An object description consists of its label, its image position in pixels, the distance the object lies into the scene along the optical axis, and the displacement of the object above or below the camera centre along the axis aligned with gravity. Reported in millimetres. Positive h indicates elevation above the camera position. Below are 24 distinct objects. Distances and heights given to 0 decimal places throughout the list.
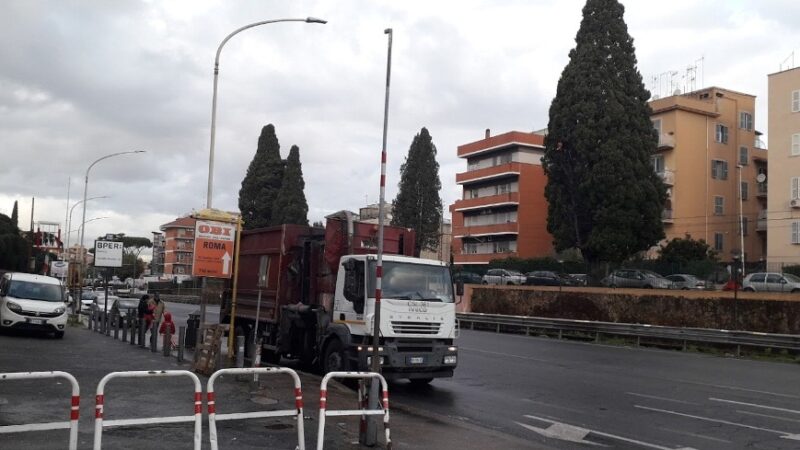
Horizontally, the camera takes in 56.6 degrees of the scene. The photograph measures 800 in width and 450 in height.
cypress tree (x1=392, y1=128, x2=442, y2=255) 70688 +8790
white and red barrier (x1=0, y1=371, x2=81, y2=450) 6468 -1366
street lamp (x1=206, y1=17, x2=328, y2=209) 19531 +3130
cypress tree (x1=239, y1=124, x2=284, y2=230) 65188 +8054
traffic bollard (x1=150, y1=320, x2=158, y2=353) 19656 -1786
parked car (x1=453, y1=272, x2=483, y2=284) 49100 +421
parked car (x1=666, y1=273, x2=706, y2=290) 35188 +543
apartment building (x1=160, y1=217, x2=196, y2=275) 150250 +5556
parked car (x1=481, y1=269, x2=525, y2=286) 49869 +558
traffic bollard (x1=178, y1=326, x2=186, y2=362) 17102 -1485
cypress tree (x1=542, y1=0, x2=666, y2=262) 40500 +8273
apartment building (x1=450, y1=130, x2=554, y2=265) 72000 +8326
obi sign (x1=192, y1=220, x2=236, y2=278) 15289 +523
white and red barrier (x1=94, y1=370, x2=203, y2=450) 6660 -1327
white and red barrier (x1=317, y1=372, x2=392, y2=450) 7656 -1399
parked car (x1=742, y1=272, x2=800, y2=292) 35844 +711
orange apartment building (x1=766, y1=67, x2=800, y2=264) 48688 +8465
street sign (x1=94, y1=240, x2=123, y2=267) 27438 +557
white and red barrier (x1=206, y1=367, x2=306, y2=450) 7254 -1384
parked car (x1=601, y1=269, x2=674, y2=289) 37906 +577
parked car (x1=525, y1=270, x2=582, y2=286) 41188 +510
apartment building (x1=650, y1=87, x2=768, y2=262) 58438 +9855
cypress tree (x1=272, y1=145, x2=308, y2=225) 62094 +6498
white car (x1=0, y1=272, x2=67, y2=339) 22750 -1140
